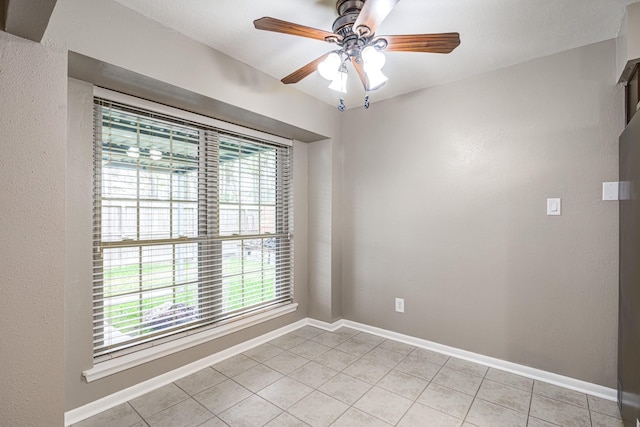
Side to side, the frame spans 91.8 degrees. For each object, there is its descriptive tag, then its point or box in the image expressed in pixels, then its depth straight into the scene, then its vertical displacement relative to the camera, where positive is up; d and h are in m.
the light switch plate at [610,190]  2.01 +0.15
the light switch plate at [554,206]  2.21 +0.05
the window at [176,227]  2.01 -0.09
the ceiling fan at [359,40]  1.52 +0.91
